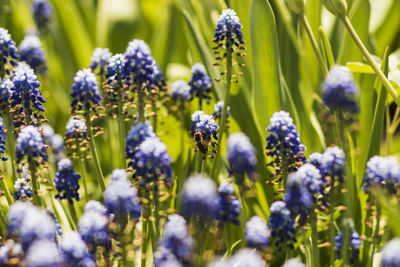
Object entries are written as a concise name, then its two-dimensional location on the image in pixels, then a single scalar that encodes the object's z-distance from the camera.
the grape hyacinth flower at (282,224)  1.17
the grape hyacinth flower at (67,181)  1.21
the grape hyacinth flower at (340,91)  1.13
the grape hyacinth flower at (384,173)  1.15
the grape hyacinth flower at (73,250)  1.10
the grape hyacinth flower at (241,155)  1.13
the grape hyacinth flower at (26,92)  1.21
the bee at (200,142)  1.22
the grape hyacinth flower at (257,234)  1.13
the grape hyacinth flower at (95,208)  1.16
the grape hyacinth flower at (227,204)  1.17
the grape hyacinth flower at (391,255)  1.09
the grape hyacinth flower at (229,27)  1.23
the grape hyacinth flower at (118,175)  1.17
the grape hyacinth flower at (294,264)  1.10
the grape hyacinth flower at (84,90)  1.22
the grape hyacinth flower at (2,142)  1.22
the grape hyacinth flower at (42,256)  1.06
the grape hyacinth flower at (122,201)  1.12
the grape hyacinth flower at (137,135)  1.18
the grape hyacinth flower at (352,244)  1.19
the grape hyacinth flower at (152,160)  1.15
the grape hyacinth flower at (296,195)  1.14
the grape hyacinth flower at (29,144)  1.16
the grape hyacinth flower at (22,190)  1.22
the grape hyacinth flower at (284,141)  1.19
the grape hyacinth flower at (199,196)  1.09
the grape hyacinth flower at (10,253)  1.13
